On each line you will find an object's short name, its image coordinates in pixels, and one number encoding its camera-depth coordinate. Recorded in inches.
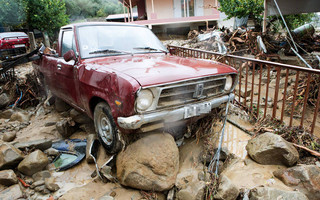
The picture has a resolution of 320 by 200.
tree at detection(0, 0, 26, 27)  580.4
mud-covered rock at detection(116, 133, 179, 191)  99.4
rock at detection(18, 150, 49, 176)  114.8
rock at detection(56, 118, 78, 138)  158.8
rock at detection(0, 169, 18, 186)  106.5
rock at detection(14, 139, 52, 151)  134.0
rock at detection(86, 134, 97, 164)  126.0
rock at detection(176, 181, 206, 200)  91.6
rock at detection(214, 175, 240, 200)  90.6
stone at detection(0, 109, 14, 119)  223.6
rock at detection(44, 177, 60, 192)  107.6
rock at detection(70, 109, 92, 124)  167.0
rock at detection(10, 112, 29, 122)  208.1
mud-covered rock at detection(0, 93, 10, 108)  237.3
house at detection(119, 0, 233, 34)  696.4
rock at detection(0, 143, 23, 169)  114.3
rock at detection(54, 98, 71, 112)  206.8
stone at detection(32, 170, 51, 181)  115.4
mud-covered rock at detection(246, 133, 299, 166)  106.0
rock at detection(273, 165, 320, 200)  92.4
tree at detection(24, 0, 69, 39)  625.5
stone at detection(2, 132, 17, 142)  160.4
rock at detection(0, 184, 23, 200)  100.6
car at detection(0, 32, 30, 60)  419.8
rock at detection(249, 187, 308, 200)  84.8
